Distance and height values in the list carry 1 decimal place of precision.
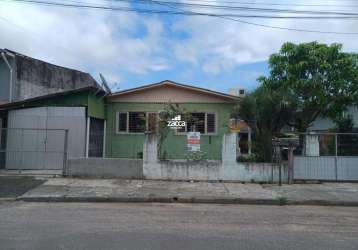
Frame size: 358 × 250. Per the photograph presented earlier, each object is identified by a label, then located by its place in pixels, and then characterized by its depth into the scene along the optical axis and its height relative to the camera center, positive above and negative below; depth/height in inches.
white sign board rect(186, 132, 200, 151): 644.7 +24.2
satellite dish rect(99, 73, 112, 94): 861.8 +142.4
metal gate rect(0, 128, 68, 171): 706.2 +10.2
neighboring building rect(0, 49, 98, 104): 882.1 +178.6
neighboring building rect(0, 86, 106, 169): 708.0 +41.2
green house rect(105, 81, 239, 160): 823.7 +81.5
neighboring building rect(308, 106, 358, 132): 1034.1 +94.4
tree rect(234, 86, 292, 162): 653.9 +66.1
